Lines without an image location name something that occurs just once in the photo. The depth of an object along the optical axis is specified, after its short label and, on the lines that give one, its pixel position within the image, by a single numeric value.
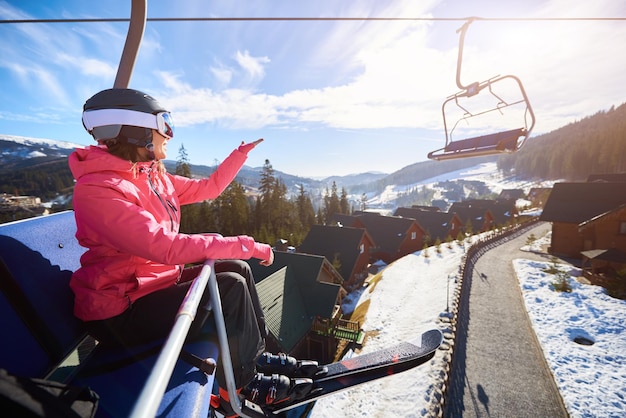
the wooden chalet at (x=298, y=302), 14.10
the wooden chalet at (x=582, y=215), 23.69
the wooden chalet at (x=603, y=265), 17.63
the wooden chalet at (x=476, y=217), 49.72
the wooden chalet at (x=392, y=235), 36.31
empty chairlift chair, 6.00
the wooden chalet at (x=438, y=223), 42.75
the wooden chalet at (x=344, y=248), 27.48
